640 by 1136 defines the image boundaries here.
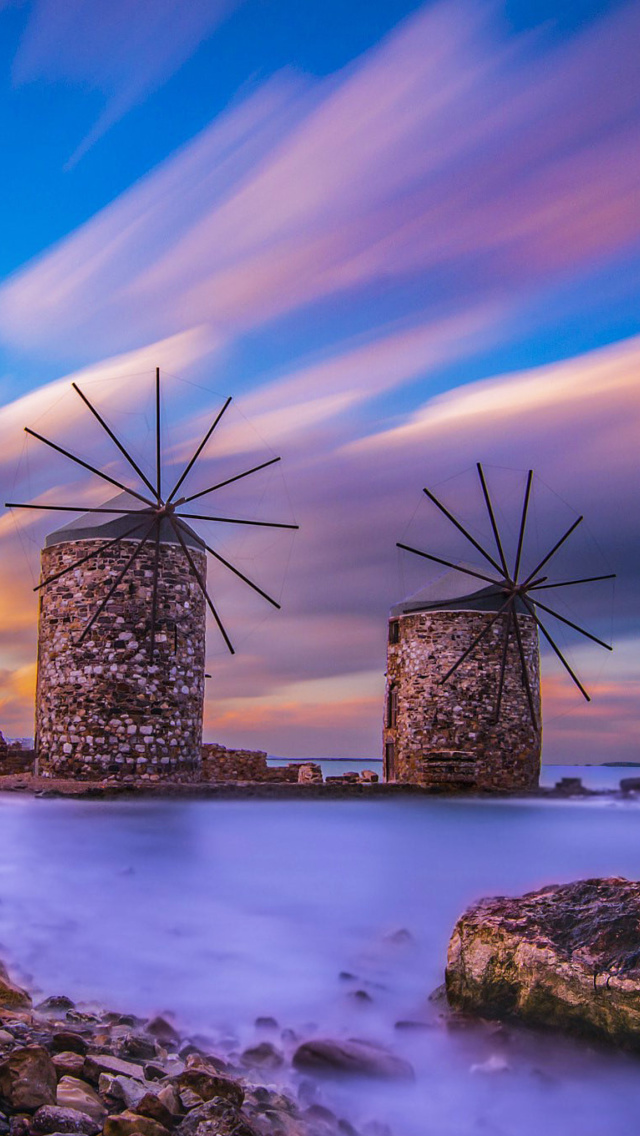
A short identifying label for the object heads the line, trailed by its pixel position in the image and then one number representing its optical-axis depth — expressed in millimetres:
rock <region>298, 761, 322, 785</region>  21234
